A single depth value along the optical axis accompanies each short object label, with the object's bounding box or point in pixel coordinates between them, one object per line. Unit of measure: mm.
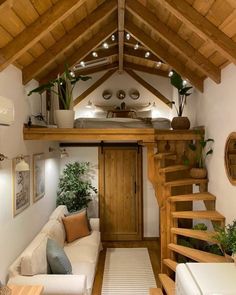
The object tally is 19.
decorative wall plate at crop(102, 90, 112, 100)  5216
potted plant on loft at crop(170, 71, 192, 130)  3421
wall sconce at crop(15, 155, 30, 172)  2499
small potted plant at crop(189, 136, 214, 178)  3221
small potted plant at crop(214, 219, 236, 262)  2062
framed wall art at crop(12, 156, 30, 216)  2655
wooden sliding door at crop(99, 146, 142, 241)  4961
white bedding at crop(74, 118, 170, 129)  3445
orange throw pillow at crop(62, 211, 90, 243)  3842
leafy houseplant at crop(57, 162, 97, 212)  4552
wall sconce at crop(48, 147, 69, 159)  4839
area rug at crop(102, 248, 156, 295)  3267
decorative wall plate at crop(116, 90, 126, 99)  5222
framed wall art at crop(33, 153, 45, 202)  3281
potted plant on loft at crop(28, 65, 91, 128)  3124
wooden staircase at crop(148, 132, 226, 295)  2772
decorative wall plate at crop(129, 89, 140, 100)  5213
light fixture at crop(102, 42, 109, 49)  3817
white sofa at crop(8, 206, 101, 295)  2371
